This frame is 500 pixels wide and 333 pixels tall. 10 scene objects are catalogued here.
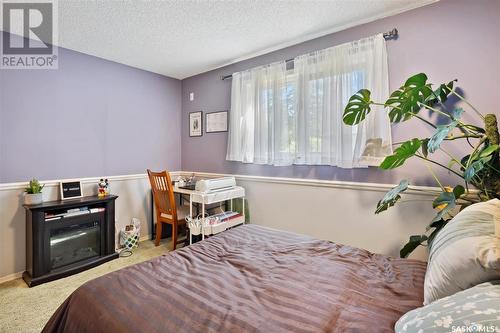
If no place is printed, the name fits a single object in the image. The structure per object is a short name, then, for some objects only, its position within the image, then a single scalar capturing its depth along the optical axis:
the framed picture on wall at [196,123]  3.65
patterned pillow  0.57
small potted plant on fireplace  2.34
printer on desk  2.76
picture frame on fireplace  2.64
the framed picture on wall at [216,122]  3.36
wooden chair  2.96
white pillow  0.73
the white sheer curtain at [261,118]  2.71
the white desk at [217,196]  2.67
